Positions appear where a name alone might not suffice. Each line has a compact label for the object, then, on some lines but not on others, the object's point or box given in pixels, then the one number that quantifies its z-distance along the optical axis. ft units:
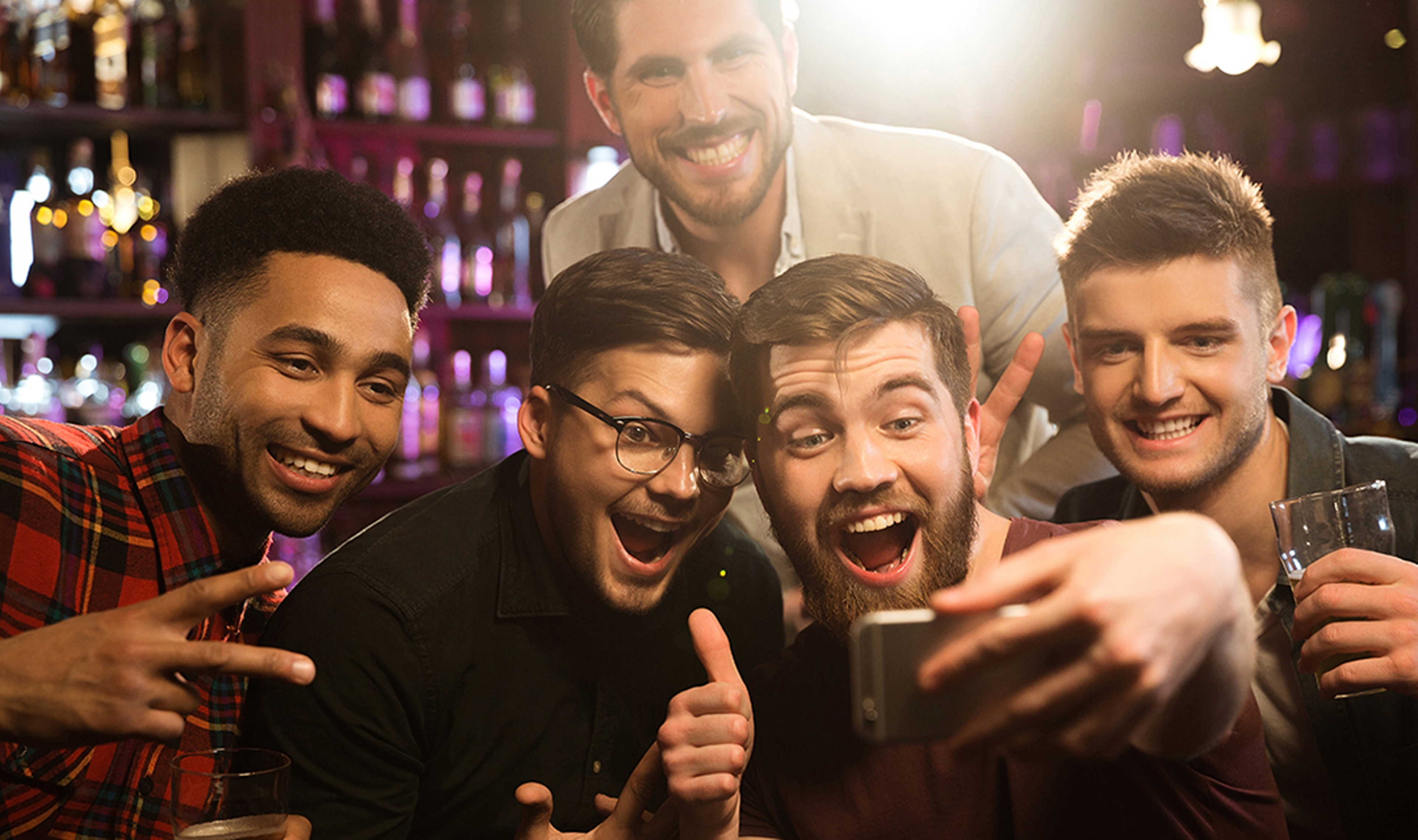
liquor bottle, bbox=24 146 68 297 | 9.27
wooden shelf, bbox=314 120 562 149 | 9.23
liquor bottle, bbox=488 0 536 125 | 9.48
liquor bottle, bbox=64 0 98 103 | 9.45
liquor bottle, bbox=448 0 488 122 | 9.52
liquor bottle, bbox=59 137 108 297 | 9.28
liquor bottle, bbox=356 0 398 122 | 9.30
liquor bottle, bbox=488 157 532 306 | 9.62
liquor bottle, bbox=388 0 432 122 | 9.49
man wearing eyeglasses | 4.58
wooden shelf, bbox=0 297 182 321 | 8.87
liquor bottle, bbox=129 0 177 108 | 9.43
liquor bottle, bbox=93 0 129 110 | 9.36
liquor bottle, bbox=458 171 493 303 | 9.78
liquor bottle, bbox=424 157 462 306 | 9.64
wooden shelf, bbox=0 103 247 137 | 8.96
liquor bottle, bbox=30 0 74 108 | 9.39
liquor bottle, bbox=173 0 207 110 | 9.45
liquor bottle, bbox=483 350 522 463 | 9.15
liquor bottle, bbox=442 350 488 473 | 9.05
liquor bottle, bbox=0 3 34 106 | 9.46
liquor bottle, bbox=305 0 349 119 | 9.43
